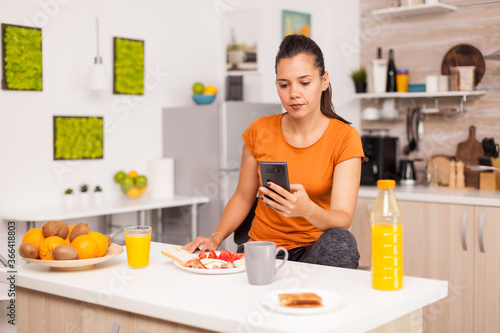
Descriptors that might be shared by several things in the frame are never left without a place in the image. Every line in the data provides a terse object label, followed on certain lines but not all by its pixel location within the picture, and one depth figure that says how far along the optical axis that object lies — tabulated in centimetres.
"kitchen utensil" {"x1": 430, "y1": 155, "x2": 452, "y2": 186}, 406
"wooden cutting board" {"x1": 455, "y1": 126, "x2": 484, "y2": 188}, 392
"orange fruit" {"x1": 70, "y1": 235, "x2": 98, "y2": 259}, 158
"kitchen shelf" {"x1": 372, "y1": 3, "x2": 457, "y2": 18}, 400
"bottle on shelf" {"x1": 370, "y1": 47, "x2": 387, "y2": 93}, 423
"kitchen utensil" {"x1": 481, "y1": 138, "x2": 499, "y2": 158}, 372
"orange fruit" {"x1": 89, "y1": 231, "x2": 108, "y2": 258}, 162
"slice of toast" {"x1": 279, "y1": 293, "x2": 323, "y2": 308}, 119
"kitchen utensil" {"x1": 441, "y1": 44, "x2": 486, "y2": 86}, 394
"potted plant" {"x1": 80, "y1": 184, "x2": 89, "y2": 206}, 393
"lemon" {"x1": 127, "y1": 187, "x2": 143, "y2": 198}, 422
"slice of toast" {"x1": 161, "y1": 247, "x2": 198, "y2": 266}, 162
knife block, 369
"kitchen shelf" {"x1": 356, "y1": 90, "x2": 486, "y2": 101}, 386
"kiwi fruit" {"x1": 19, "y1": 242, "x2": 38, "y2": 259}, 157
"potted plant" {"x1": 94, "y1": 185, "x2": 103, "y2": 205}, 401
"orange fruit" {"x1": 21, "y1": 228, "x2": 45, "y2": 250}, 161
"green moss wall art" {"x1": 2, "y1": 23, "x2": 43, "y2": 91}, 364
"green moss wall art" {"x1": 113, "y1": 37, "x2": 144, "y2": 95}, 424
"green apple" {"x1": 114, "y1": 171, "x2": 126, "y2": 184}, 420
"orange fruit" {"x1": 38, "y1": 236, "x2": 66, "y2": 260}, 158
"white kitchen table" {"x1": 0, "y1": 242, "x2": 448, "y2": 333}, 117
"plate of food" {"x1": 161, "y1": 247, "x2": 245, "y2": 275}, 154
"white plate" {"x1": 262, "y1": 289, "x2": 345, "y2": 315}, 116
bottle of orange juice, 135
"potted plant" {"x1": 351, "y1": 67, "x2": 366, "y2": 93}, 440
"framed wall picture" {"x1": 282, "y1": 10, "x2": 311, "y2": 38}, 470
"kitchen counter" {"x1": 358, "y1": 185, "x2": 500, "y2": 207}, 330
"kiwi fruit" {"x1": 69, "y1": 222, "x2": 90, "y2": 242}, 164
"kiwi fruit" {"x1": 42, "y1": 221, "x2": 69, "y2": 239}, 164
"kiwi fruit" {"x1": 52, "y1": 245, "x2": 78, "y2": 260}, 155
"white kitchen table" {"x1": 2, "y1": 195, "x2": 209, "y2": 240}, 342
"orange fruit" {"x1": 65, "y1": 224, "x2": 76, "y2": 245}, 162
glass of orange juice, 161
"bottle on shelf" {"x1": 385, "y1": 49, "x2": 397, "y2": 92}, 423
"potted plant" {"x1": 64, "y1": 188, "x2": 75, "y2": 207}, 387
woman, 201
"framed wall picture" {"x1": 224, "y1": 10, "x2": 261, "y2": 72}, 459
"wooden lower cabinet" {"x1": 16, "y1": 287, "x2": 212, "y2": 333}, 133
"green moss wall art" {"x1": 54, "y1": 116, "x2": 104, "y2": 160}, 392
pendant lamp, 392
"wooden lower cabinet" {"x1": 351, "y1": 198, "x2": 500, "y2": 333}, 323
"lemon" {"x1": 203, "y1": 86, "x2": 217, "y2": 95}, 455
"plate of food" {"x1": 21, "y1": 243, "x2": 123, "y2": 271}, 154
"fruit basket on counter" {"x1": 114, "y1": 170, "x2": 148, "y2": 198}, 419
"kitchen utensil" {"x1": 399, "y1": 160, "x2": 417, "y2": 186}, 406
